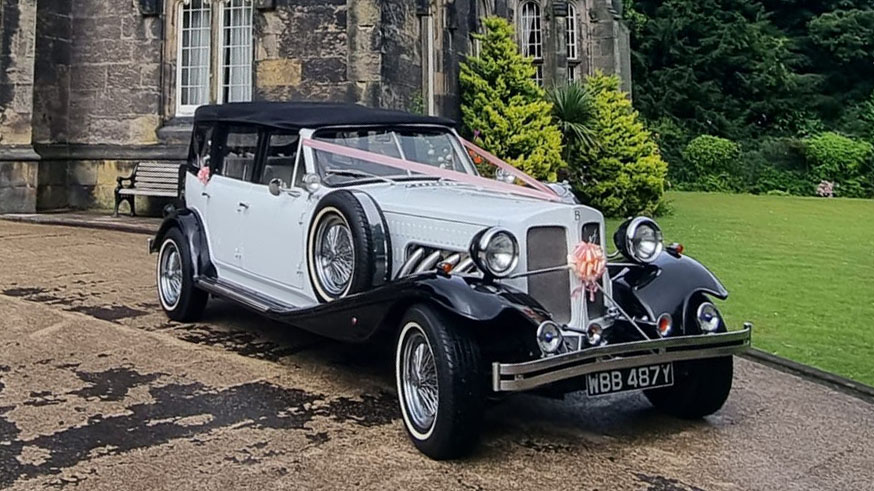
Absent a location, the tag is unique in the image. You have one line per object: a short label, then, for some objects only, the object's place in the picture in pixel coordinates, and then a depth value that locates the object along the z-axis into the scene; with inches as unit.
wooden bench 536.1
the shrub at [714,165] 1196.5
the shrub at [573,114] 631.8
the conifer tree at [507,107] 573.9
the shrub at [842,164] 1173.7
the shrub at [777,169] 1192.8
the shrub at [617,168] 621.3
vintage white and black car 160.9
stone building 516.7
